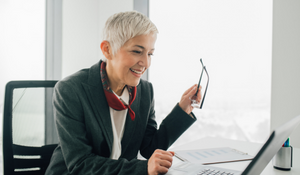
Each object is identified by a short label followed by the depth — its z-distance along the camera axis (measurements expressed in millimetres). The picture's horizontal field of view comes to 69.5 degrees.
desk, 882
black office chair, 964
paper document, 979
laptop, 378
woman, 785
